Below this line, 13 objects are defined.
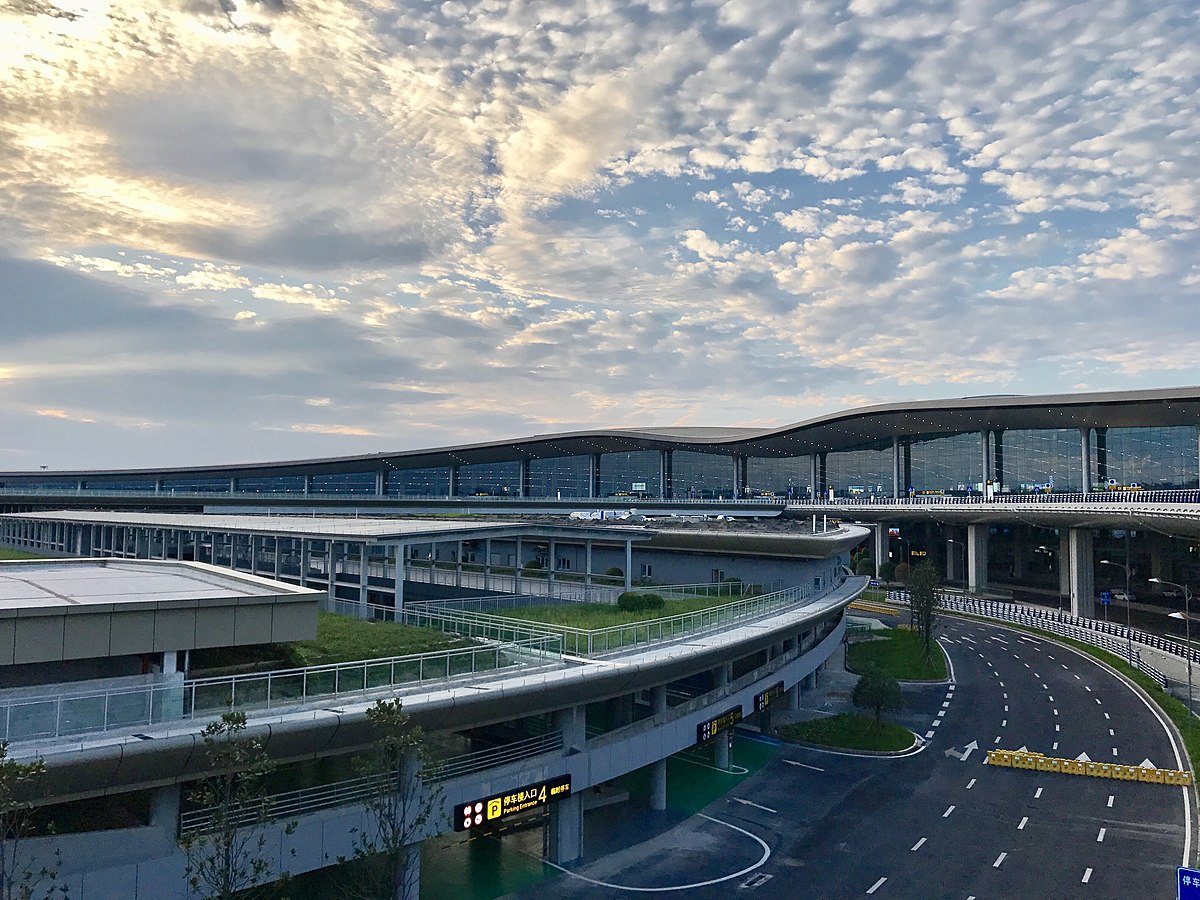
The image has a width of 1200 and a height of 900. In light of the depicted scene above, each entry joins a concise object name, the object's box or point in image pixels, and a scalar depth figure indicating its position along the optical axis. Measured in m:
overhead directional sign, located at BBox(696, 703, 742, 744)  32.53
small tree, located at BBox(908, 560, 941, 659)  58.28
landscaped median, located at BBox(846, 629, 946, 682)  56.72
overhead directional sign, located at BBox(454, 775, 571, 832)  22.55
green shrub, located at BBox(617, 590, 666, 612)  38.22
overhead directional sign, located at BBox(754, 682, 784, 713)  37.22
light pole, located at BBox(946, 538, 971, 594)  108.97
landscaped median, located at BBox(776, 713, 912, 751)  40.97
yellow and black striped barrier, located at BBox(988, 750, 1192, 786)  35.53
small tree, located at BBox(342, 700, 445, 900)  18.08
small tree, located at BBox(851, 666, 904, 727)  42.81
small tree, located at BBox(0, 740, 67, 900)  13.37
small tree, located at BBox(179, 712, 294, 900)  15.55
